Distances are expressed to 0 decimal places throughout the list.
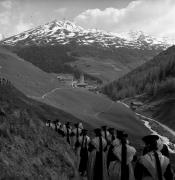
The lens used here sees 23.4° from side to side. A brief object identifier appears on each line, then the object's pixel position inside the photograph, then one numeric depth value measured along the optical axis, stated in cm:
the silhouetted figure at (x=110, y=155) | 1341
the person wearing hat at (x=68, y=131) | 2707
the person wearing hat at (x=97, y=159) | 1603
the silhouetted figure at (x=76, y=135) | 2296
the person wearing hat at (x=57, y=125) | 3160
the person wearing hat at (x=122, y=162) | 1293
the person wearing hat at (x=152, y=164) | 1143
